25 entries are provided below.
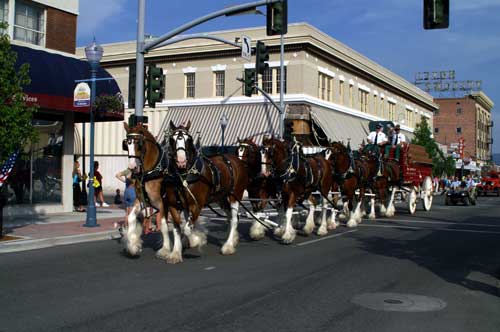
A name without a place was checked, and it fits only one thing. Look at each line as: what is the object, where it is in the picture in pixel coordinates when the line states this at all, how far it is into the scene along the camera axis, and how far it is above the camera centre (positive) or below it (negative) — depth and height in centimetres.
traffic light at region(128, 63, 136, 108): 1675 +284
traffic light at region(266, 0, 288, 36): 1614 +474
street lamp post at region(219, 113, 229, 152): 2908 +300
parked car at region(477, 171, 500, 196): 4806 -36
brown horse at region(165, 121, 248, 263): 1010 -12
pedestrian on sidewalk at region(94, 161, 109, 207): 2295 -40
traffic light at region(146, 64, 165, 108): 1647 +278
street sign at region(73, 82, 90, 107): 1567 +231
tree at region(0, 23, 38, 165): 1192 +150
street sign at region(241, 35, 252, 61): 1991 +472
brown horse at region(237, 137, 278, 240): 1266 -12
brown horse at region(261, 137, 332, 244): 1259 +13
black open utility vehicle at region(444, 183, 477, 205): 3136 -91
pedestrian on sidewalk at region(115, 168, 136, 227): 1402 -50
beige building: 3603 +643
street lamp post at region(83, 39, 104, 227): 1558 +222
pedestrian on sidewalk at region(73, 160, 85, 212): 2141 -50
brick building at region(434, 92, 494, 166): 9725 +1030
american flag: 1309 +18
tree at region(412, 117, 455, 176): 5416 +356
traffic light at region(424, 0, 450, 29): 1352 +408
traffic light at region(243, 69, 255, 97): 2347 +413
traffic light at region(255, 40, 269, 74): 2105 +464
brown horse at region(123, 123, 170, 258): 995 +0
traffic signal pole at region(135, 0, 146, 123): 1641 +342
